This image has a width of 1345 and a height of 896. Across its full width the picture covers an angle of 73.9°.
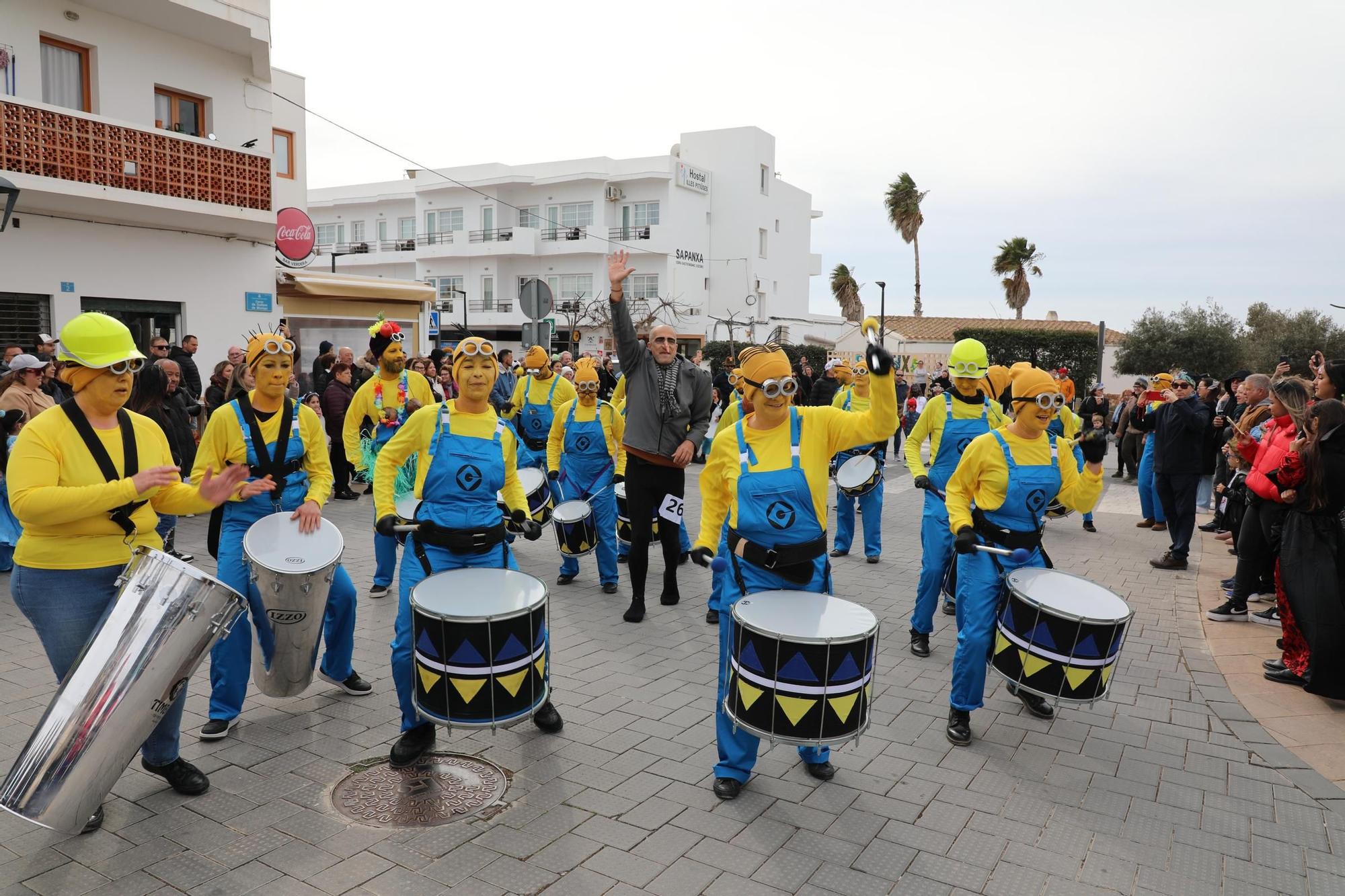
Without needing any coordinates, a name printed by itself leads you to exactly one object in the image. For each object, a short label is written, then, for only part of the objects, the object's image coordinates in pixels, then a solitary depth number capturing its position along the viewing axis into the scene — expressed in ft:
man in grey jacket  23.36
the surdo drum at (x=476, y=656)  12.73
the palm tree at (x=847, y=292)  194.80
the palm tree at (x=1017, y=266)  165.89
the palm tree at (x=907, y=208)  176.45
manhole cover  13.17
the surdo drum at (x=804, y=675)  12.16
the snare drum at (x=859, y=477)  29.53
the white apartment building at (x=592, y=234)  155.33
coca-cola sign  61.36
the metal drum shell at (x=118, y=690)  11.18
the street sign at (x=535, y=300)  37.65
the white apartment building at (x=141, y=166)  47.39
